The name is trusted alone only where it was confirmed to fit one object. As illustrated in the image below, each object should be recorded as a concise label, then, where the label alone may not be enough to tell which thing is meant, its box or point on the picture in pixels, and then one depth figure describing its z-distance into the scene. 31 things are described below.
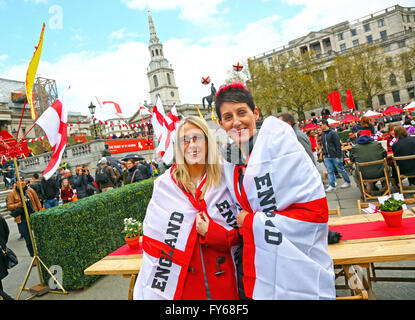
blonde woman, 1.83
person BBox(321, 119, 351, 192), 8.43
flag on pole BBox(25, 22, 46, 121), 3.94
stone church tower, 92.88
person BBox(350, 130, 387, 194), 6.18
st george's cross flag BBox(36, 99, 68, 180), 3.75
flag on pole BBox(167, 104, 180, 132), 7.87
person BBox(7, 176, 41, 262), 6.54
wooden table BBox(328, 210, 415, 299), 2.00
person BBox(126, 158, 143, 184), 8.90
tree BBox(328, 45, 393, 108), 43.91
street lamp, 17.68
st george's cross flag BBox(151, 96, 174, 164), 7.08
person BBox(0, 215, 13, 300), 4.09
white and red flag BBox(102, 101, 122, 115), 12.77
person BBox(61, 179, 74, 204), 8.69
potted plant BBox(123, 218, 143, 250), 3.15
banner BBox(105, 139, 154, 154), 21.90
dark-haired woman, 1.45
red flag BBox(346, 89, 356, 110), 23.53
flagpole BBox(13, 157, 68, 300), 4.42
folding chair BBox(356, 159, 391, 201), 6.00
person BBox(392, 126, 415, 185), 5.91
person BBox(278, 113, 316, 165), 3.45
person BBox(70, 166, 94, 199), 9.59
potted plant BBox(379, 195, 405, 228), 2.47
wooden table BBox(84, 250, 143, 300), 2.57
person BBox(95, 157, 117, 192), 9.76
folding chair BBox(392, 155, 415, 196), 5.60
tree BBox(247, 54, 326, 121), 40.38
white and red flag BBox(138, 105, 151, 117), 11.15
